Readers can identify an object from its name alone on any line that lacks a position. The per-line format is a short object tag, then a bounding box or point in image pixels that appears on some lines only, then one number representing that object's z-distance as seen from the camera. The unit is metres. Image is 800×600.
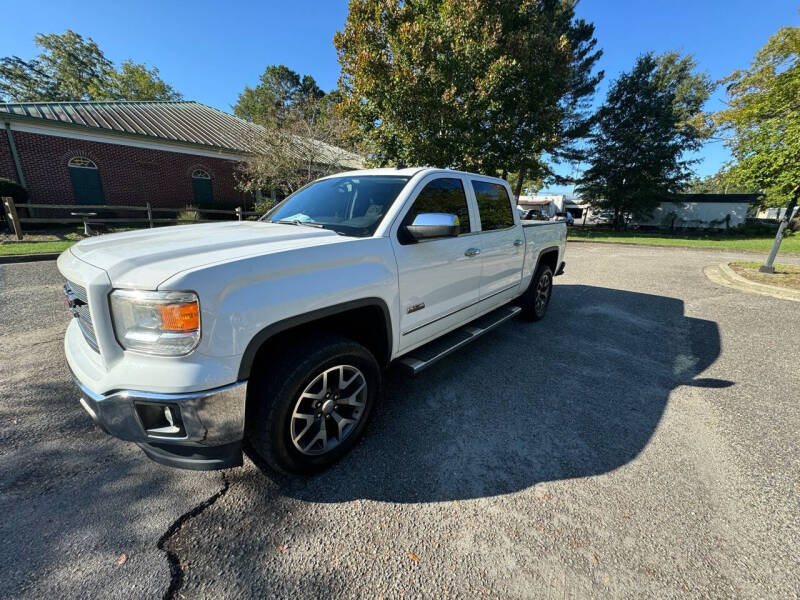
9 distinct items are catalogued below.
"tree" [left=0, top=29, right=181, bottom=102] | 32.12
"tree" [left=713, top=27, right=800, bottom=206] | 6.64
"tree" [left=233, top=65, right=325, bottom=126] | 43.94
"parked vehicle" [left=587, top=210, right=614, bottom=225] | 33.20
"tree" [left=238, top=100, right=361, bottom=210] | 14.99
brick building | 13.25
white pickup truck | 1.65
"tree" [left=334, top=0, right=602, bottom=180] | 12.15
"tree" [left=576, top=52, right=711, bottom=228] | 24.58
